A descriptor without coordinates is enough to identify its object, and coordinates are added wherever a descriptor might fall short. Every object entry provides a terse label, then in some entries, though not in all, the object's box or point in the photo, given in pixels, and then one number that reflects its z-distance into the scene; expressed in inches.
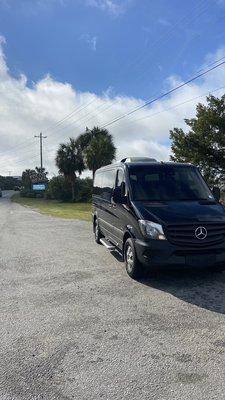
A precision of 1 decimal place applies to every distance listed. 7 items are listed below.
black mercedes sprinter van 256.4
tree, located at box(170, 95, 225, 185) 1149.1
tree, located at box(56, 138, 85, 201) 1814.7
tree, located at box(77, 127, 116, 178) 1566.2
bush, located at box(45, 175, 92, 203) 1812.3
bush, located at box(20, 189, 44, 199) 2429.9
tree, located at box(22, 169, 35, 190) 2675.0
